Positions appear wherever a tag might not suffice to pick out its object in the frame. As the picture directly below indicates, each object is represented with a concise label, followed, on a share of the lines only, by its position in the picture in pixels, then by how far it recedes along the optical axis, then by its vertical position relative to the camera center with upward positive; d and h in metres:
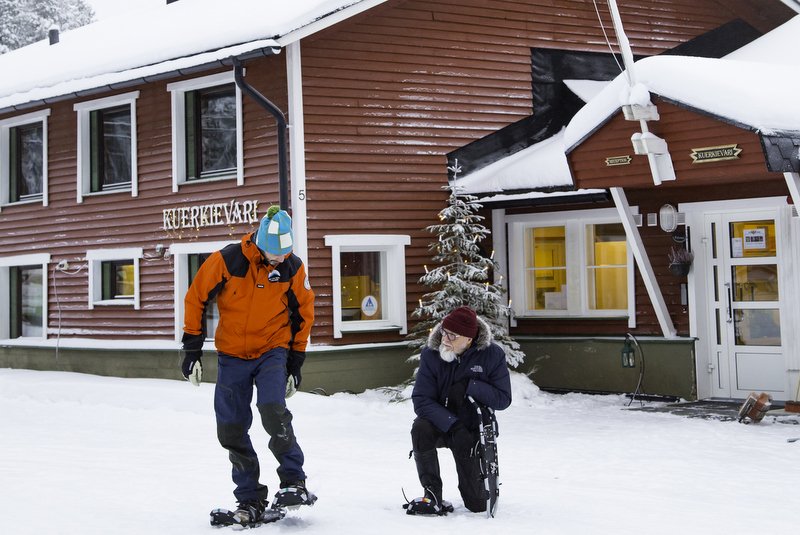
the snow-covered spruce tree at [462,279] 14.05 +0.43
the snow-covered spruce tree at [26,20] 43.00 +11.13
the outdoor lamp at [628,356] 14.36 -0.54
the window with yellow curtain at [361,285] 15.19 +0.41
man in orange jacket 7.09 -0.15
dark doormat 12.07 -1.10
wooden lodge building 13.52 +1.66
